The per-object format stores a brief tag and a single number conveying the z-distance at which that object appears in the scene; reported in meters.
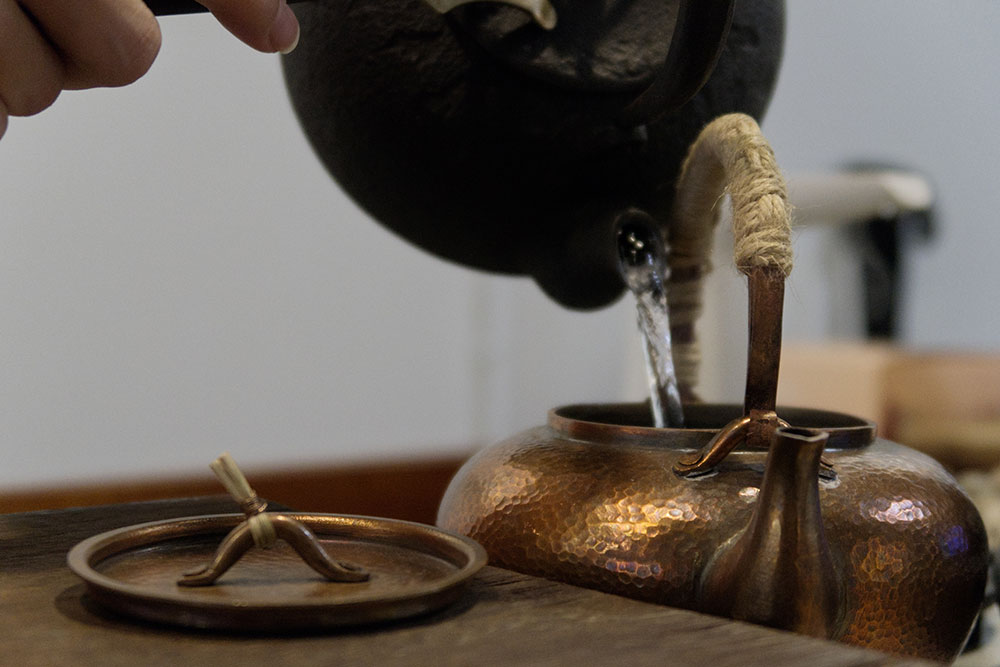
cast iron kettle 0.77
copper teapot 0.67
